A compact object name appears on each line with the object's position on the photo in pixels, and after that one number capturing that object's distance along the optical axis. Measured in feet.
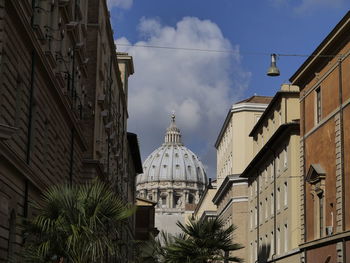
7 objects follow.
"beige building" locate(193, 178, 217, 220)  417.49
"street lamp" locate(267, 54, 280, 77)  89.10
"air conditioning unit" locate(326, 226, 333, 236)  115.34
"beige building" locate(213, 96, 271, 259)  252.21
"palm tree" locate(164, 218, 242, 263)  112.27
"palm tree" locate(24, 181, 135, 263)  58.80
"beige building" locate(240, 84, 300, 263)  155.43
